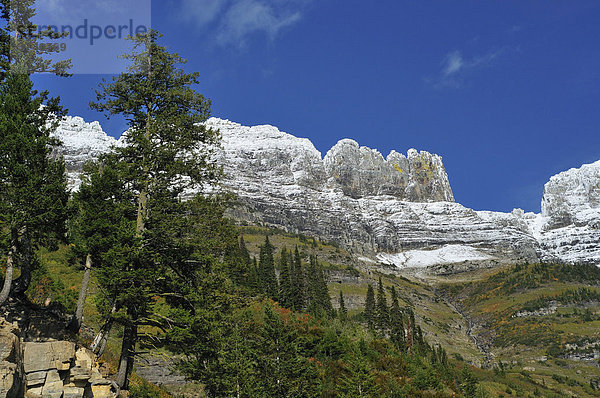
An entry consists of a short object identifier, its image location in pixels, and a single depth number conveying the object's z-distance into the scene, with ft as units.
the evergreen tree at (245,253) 344.04
